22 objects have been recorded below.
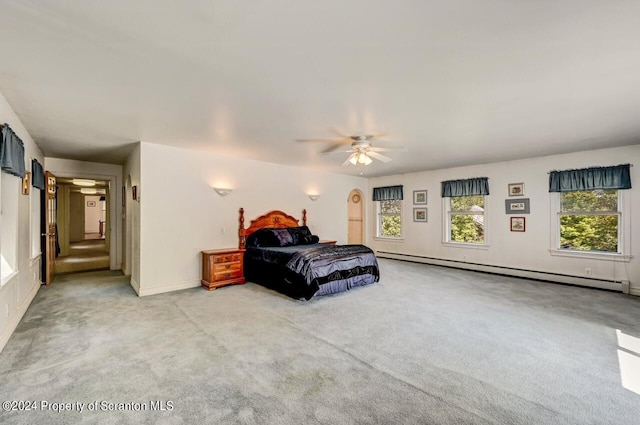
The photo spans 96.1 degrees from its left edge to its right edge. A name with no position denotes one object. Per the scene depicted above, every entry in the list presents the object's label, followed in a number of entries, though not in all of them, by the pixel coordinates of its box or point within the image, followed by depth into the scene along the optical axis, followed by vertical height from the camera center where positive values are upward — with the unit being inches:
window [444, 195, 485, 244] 262.1 -6.4
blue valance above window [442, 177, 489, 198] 252.7 +23.2
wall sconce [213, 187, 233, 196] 211.6 +16.7
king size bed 172.9 -31.6
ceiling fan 163.2 +39.7
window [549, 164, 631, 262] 191.8 -0.7
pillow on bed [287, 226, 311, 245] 240.6 -17.5
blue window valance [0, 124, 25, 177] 100.6 +23.1
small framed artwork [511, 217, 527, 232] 233.1 -9.7
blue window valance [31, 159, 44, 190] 165.0 +23.7
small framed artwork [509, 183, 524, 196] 233.9 +19.1
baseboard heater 195.0 -49.2
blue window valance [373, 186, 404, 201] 316.7 +22.2
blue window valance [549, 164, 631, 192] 188.5 +23.1
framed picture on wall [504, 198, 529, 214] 231.6 +5.2
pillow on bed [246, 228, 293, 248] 225.0 -19.8
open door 204.1 -11.7
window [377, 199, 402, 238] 326.0 -7.2
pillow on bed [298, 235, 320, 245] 246.5 -23.2
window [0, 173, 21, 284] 117.3 -3.8
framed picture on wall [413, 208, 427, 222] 298.7 -1.4
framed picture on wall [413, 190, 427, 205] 298.4 +16.4
